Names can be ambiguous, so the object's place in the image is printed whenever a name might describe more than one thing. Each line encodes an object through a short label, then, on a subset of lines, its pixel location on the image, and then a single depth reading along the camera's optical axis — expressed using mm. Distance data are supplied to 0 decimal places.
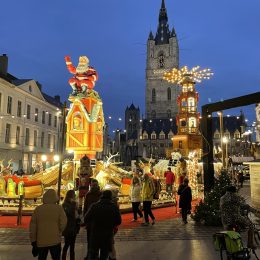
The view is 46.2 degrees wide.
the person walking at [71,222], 6219
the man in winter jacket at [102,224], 5449
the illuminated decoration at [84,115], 18625
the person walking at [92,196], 7317
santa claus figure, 19234
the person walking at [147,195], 10867
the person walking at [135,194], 11469
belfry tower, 107000
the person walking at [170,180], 17672
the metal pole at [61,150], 11062
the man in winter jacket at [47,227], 5078
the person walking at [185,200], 11250
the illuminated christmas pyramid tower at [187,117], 42906
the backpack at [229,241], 5621
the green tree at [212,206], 10867
